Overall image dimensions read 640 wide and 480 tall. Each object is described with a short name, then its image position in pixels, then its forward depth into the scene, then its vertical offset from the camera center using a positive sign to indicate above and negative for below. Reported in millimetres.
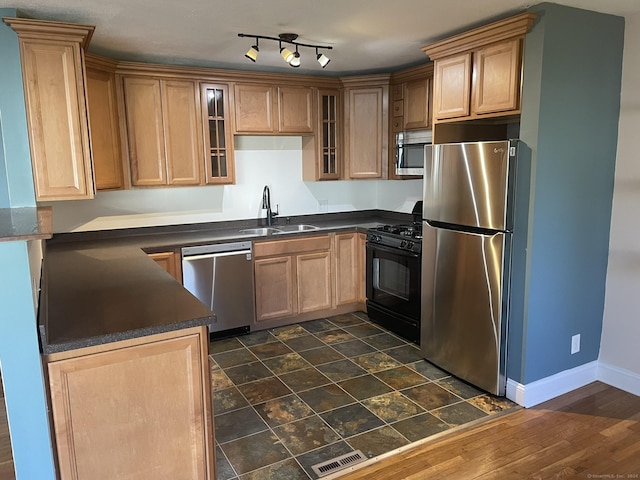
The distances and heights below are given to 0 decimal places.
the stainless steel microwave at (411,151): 4223 +135
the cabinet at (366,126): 4598 +387
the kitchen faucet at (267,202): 4762 -344
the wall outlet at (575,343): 3168 -1189
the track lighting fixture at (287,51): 3125 +760
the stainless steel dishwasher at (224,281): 3932 -944
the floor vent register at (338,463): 2394 -1514
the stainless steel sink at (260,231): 4453 -598
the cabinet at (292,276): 4258 -1000
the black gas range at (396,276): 3895 -949
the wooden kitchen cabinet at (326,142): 4664 +243
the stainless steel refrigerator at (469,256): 2904 -600
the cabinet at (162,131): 3857 +314
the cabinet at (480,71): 2801 +594
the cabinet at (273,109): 4289 +537
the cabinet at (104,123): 3500 +353
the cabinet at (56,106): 2719 +375
